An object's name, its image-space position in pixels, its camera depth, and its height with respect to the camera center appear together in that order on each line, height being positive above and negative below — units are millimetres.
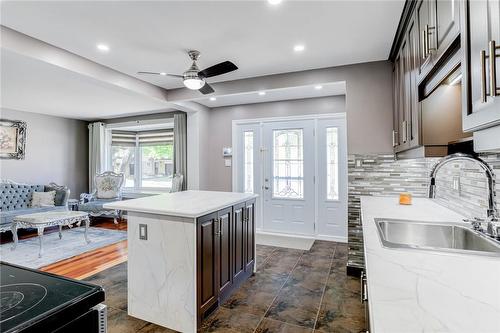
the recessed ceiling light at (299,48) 2876 +1304
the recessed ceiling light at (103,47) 2842 +1305
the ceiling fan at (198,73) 2750 +1020
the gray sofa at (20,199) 4747 -550
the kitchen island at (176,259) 2078 -715
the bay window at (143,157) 6594 +323
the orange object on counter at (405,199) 2404 -271
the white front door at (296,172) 4578 -47
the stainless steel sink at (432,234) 1494 -393
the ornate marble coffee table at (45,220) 3992 -748
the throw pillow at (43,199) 5414 -565
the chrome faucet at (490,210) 1312 -207
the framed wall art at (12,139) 5430 +654
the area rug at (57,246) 3760 -1194
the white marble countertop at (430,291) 639 -358
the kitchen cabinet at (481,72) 738 +284
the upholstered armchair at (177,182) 5238 -230
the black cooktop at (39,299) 683 -370
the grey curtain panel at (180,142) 5504 +565
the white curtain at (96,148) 6727 +548
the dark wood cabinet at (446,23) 1096 +634
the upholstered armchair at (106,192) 6074 -497
